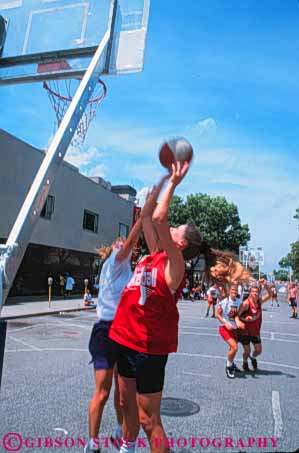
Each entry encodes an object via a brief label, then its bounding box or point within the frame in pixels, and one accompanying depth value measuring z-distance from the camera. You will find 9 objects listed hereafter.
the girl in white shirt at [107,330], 3.22
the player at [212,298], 15.58
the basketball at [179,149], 2.24
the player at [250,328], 6.83
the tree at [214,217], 43.53
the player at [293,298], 19.72
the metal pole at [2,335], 1.97
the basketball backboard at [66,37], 3.57
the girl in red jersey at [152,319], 2.56
